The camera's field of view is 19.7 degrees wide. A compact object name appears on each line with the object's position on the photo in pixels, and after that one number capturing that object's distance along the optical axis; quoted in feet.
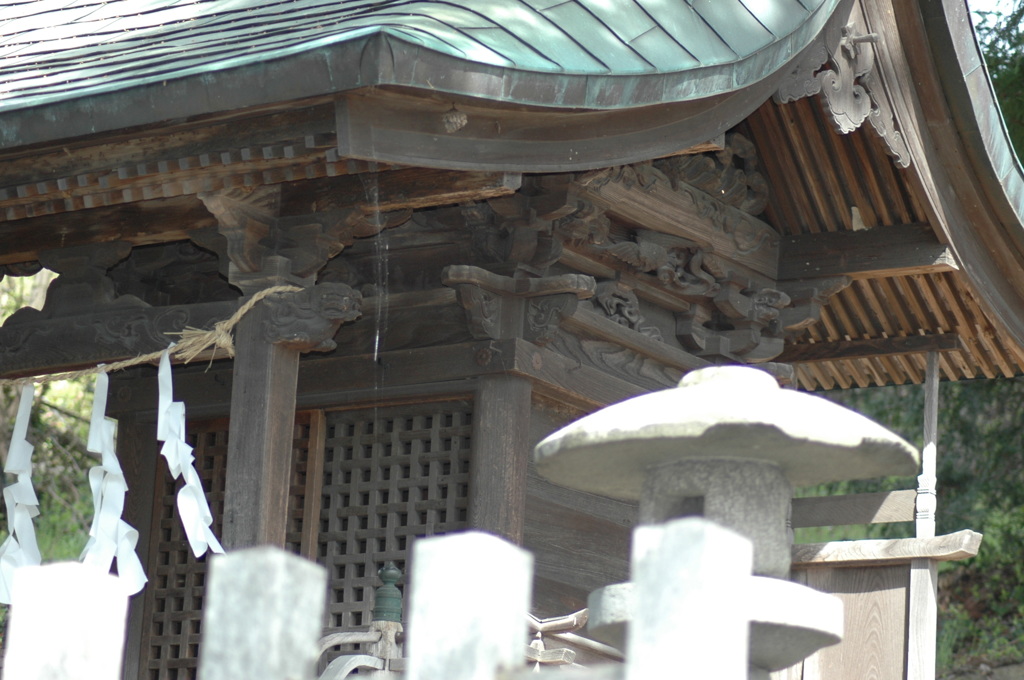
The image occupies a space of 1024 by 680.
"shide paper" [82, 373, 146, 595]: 33.22
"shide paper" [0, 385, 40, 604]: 35.35
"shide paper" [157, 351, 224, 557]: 32.06
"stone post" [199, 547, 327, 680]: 15.05
